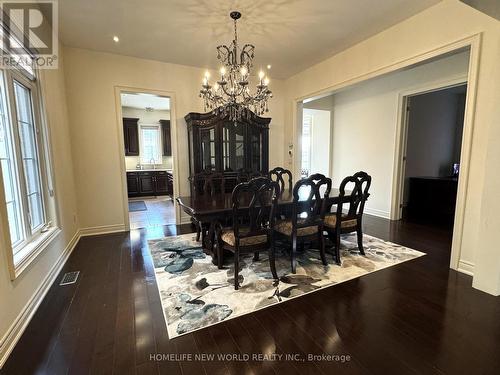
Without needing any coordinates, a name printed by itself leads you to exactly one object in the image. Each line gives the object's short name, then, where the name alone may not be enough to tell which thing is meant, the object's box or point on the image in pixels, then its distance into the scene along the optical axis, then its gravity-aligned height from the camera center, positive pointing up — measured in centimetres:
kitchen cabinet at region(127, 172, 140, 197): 728 -76
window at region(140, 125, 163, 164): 789 +47
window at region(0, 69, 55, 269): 205 -4
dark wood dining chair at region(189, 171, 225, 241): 363 -42
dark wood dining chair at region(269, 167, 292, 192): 354 -25
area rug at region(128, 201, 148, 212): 584 -119
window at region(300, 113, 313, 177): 695 +35
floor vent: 246 -122
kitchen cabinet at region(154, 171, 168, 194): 764 -74
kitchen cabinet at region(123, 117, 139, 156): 743 +72
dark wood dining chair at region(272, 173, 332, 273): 249 -69
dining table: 244 -52
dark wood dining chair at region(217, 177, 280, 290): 219 -69
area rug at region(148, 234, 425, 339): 197 -121
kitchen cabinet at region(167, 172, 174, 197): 734 -79
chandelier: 263 +74
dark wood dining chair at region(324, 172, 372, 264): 276 -72
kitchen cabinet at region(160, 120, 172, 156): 792 +76
